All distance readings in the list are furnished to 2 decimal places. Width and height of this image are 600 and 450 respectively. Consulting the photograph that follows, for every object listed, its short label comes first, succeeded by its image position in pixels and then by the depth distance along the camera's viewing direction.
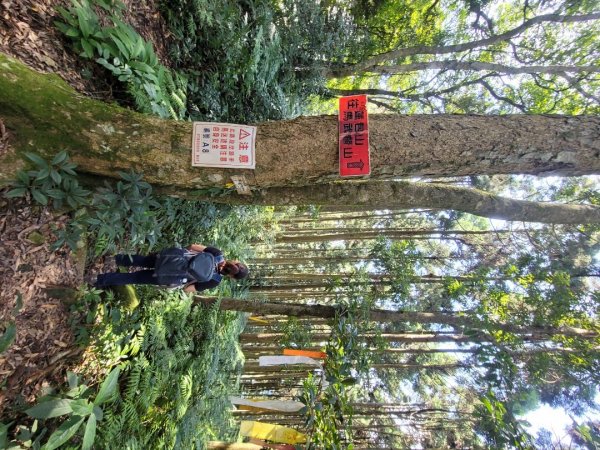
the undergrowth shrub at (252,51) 4.93
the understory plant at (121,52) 3.00
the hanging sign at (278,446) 4.52
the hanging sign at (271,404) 5.22
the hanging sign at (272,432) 4.68
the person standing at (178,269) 3.31
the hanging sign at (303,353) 5.28
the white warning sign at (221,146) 2.75
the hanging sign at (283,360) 5.23
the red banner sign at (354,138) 2.66
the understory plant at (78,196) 2.57
